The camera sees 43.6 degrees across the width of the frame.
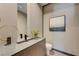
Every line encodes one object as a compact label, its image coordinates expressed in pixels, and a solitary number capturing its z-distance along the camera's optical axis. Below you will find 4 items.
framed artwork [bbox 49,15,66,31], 1.57
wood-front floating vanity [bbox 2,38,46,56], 1.11
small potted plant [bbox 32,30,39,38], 1.50
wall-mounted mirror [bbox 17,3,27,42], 1.43
